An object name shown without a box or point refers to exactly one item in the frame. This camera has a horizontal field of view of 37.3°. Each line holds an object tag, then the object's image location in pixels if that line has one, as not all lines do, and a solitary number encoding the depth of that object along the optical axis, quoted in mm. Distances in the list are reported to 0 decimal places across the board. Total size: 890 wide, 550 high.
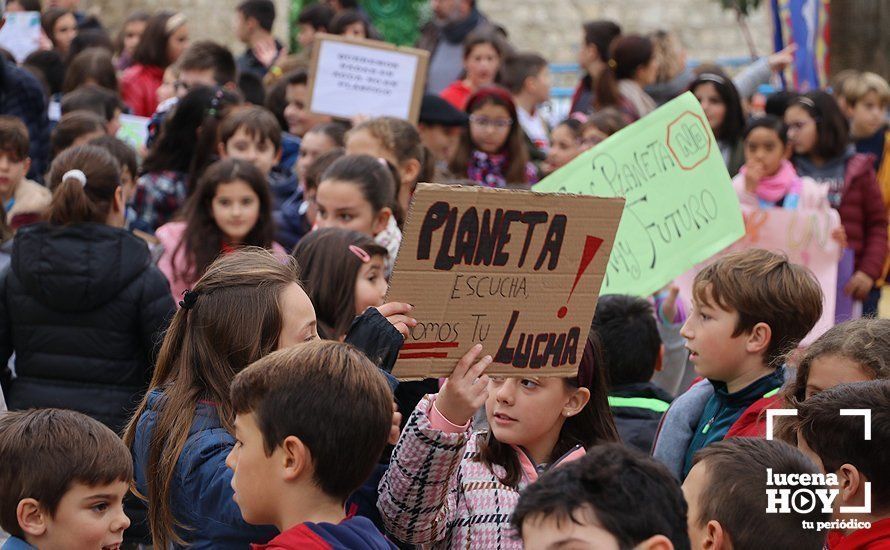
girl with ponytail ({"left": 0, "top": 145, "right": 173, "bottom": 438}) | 5070
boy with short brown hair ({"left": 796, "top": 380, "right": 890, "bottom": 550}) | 3176
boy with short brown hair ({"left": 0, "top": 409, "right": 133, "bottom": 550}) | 3328
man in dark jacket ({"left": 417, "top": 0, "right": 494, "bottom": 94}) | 11539
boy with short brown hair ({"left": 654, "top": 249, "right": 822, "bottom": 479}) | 4301
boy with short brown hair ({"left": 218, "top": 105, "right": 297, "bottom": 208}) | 7289
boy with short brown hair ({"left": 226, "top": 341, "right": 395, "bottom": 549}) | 2811
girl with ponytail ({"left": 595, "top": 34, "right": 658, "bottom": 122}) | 9898
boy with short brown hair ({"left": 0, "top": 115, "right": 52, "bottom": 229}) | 6465
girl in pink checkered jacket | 3182
